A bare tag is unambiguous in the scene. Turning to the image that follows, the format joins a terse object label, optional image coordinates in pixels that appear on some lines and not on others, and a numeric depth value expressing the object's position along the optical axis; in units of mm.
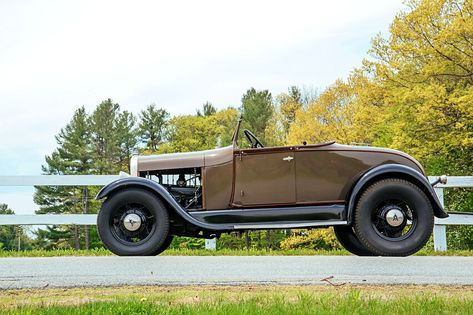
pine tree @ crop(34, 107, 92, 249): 42812
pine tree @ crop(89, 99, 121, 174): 45741
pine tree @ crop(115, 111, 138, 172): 47875
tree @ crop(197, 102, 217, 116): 50156
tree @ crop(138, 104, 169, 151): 47438
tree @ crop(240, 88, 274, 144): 44812
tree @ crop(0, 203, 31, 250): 48519
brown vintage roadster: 6246
